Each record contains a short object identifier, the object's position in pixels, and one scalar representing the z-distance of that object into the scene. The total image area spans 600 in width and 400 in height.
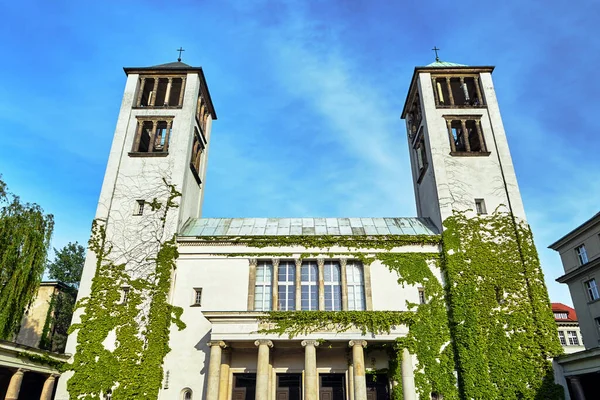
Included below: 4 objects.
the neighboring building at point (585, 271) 33.47
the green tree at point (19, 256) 23.62
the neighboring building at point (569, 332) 54.53
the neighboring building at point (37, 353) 19.27
